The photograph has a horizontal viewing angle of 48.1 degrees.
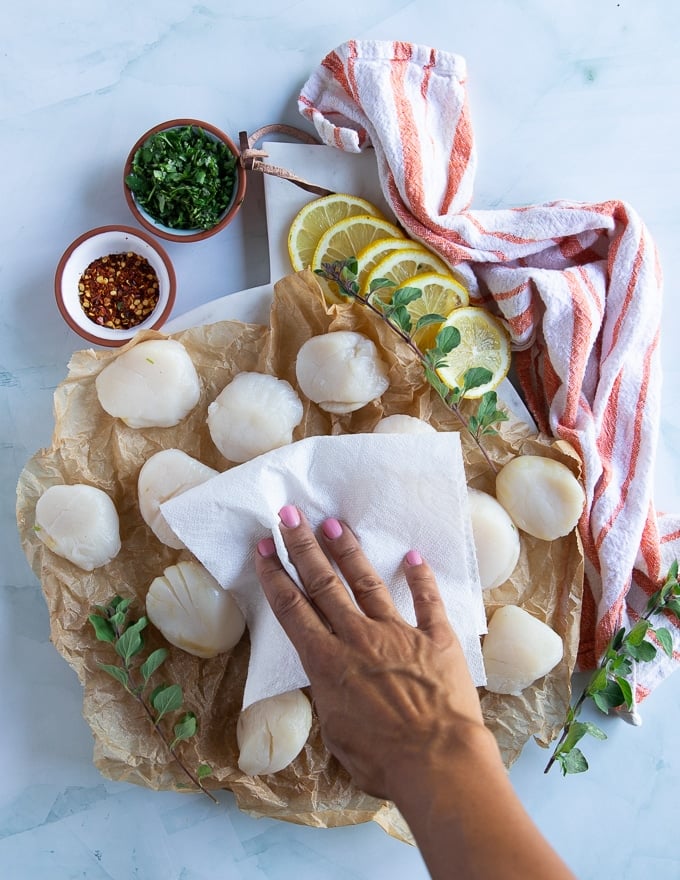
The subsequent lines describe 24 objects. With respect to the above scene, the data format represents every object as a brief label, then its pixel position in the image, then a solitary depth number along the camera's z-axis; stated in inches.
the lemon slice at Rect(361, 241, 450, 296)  48.3
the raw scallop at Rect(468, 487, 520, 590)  45.8
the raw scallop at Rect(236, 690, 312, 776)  44.3
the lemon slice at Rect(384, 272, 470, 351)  48.2
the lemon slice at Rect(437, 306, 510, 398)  47.8
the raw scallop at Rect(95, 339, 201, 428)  45.8
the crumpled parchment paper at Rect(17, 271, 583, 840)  45.8
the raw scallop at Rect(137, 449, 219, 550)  45.4
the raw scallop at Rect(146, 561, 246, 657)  44.8
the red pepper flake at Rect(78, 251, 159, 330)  49.3
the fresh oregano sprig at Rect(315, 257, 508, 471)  44.9
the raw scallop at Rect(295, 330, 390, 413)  45.9
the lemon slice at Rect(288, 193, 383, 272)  50.3
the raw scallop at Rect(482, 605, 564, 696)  45.6
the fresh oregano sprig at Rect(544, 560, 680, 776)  46.6
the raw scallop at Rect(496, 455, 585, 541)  46.1
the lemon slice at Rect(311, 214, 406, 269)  49.7
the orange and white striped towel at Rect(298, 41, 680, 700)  48.5
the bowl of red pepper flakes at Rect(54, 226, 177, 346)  48.6
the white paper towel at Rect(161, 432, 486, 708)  43.5
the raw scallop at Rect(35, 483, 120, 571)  44.8
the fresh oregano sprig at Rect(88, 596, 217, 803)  43.4
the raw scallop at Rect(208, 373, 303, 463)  45.8
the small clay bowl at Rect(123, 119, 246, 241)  48.8
